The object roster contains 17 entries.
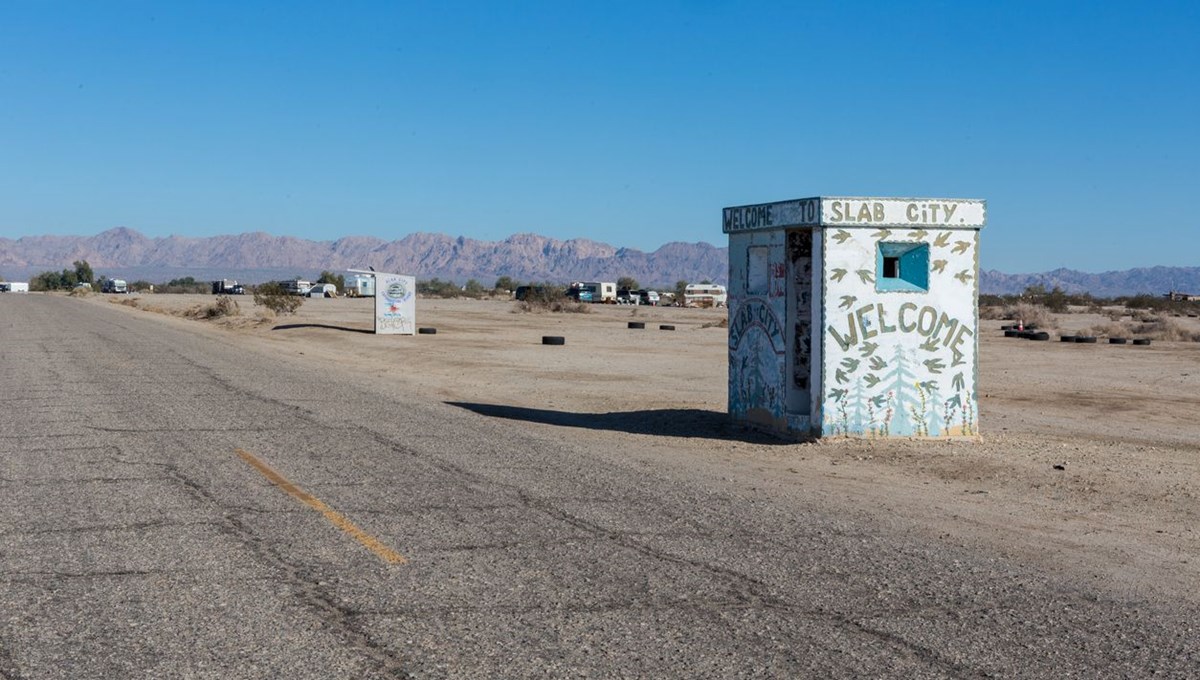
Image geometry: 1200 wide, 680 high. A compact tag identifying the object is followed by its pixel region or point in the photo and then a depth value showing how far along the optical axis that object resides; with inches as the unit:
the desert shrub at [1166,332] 1863.7
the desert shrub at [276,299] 2130.9
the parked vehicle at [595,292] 4399.6
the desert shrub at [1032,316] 2300.7
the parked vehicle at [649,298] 4405.0
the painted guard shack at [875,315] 546.9
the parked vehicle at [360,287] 5088.6
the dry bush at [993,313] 2690.9
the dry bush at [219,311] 2316.7
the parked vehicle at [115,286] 6112.2
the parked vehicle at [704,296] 4205.2
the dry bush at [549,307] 2947.8
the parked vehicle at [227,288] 5821.9
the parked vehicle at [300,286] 4665.6
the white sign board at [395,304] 1635.1
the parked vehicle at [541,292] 3095.0
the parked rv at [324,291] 5014.8
